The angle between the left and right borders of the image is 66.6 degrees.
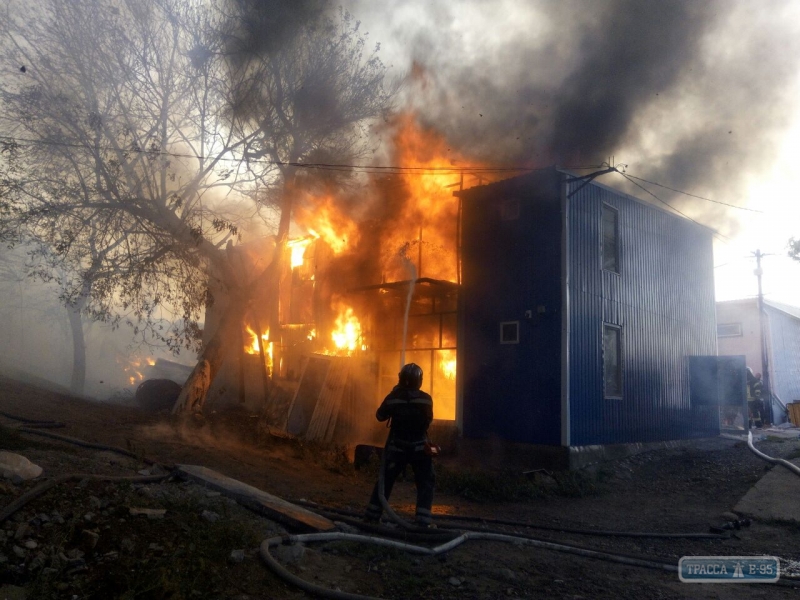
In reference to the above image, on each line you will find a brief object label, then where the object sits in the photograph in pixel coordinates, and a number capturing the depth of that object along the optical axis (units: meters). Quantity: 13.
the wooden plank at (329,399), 13.62
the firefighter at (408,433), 6.56
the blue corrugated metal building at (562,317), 12.30
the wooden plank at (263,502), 5.62
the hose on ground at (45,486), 4.51
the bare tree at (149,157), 13.27
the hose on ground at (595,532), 7.21
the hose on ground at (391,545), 4.25
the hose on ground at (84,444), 7.91
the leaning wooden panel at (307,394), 13.84
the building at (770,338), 27.25
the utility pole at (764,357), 23.84
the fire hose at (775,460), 10.52
